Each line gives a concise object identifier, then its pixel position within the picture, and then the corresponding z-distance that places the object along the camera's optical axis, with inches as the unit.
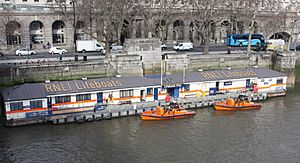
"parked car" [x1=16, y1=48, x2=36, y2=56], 2578.7
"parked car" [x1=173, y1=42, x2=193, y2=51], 2839.6
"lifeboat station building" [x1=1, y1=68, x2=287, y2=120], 1499.8
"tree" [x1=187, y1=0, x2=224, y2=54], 2455.2
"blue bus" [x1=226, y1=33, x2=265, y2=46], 3171.8
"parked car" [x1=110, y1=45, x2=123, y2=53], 2657.5
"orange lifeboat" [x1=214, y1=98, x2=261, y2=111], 1752.0
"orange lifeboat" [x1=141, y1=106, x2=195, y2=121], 1585.9
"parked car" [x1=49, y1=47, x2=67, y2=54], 2638.3
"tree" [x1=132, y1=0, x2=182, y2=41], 2505.9
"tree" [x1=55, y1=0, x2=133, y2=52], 2325.2
